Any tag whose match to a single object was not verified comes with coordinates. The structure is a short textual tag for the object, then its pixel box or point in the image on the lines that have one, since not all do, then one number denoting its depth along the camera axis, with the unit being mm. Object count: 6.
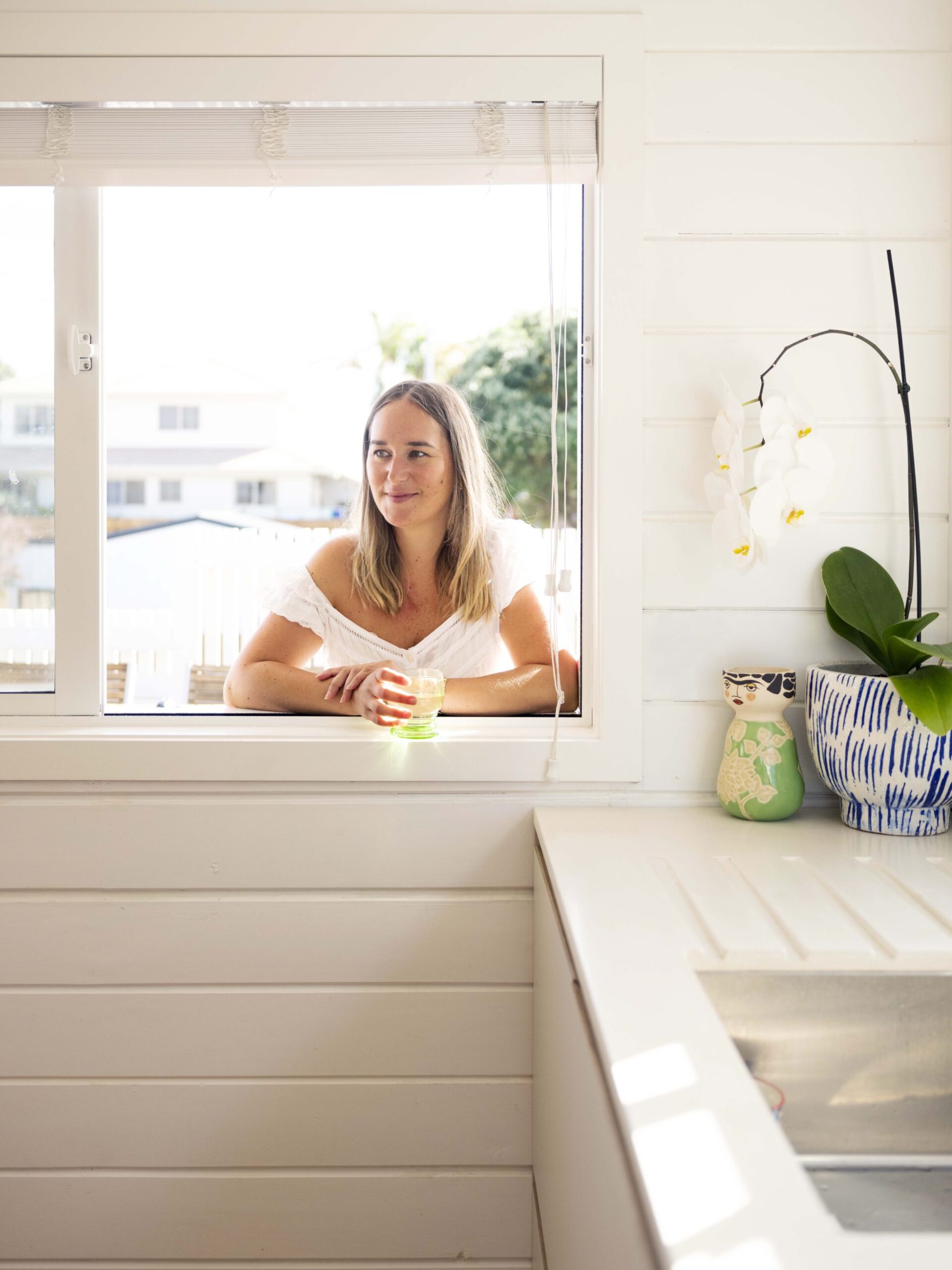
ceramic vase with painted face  1394
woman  1721
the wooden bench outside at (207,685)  2064
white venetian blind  1425
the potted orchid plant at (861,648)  1308
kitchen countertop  586
